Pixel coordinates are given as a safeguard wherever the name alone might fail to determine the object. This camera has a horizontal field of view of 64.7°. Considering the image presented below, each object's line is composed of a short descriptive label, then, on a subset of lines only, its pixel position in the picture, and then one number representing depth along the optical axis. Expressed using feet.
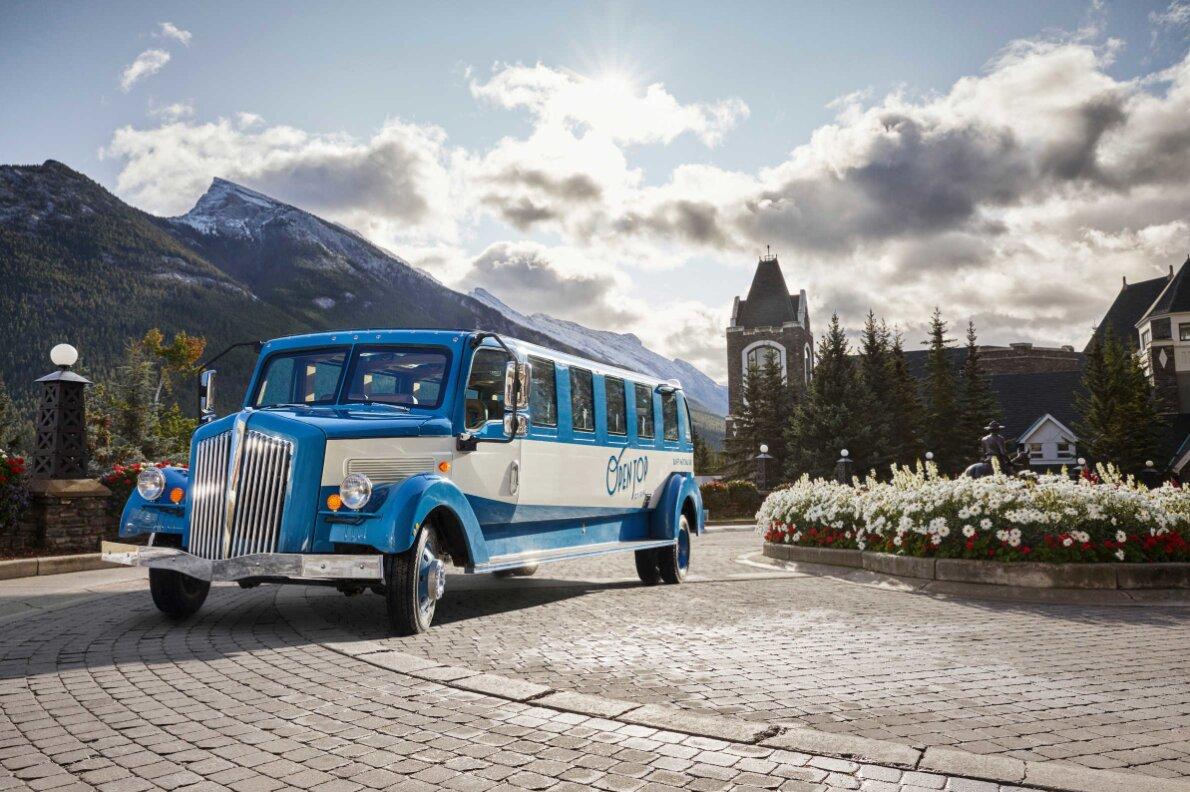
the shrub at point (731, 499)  123.85
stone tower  282.15
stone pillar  45.29
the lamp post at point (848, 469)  138.78
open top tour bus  23.16
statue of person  53.31
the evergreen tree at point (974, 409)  180.75
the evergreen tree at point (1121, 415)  174.50
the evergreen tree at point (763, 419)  183.73
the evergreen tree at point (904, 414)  172.55
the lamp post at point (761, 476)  128.98
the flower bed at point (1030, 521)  34.32
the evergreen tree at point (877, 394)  157.69
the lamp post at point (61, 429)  46.55
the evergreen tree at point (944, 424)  180.24
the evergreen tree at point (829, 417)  155.12
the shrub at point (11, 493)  43.93
